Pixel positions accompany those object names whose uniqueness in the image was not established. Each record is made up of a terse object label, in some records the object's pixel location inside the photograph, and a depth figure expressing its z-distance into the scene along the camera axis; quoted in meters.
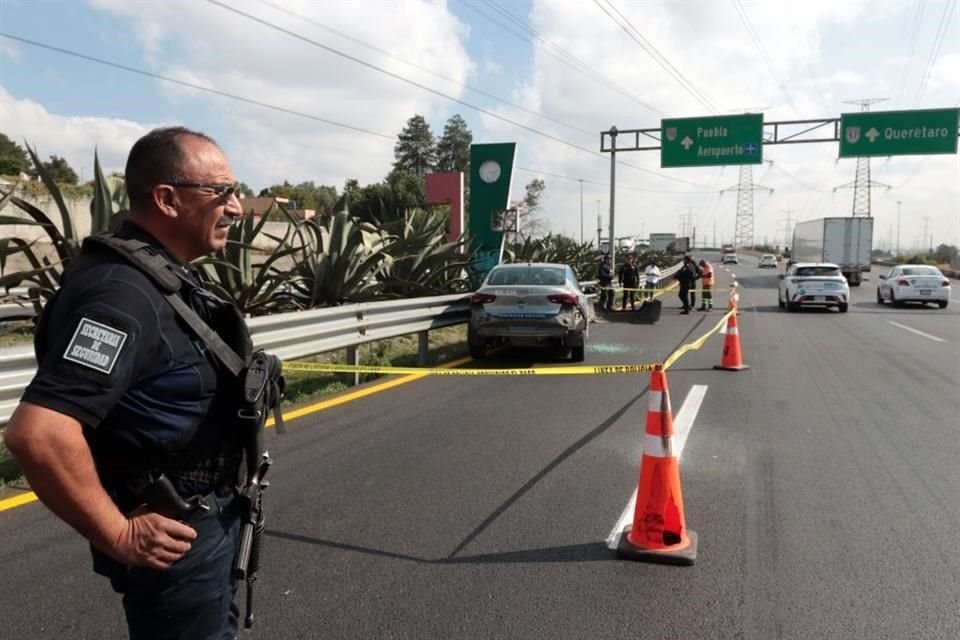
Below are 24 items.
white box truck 39.03
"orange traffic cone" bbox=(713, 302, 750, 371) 10.34
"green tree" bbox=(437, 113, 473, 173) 112.75
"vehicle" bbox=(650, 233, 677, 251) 84.06
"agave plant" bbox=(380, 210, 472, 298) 13.20
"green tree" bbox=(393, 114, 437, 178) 113.19
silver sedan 10.27
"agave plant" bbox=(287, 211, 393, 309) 10.34
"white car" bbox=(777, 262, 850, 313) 21.61
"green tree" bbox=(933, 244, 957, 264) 72.94
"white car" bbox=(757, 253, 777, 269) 71.00
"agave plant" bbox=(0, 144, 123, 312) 6.45
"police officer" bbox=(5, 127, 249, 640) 1.58
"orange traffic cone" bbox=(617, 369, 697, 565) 3.89
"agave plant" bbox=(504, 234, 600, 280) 23.14
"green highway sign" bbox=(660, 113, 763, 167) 29.56
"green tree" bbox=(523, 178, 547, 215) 101.88
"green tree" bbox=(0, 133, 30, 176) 45.33
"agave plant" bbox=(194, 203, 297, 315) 8.87
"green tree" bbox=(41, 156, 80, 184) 69.06
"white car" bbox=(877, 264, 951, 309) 23.22
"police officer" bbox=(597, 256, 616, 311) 21.25
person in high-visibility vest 22.59
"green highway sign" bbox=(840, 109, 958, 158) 27.70
